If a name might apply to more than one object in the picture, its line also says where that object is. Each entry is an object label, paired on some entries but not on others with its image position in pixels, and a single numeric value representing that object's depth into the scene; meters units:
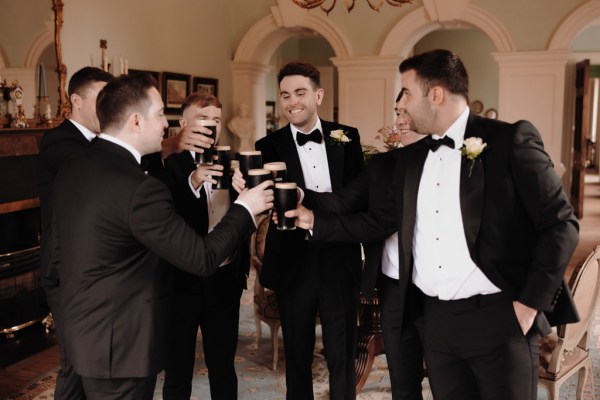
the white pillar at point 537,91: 8.45
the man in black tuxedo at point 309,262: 2.85
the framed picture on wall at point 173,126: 7.79
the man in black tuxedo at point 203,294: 2.80
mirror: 5.04
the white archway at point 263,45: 9.16
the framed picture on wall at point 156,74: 7.32
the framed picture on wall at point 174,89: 7.67
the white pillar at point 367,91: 9.02
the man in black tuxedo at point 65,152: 2.78
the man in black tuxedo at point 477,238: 1.96
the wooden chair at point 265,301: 4.33
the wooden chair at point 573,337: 3.05
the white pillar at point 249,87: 9.61
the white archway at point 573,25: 8.19
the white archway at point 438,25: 8.52
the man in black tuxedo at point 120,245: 1.98
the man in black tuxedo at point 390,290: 2.58
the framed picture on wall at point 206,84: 8.48
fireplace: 4.80
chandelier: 5.22
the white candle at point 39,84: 5.31
